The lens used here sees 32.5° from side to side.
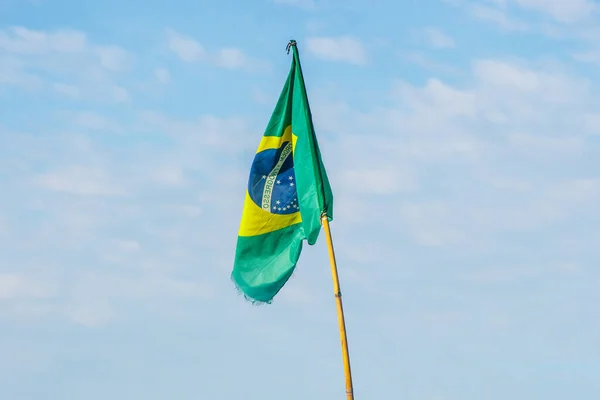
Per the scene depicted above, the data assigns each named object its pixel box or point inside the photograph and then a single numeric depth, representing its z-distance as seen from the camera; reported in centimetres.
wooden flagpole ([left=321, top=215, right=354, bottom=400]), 2091
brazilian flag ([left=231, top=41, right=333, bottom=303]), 2402
